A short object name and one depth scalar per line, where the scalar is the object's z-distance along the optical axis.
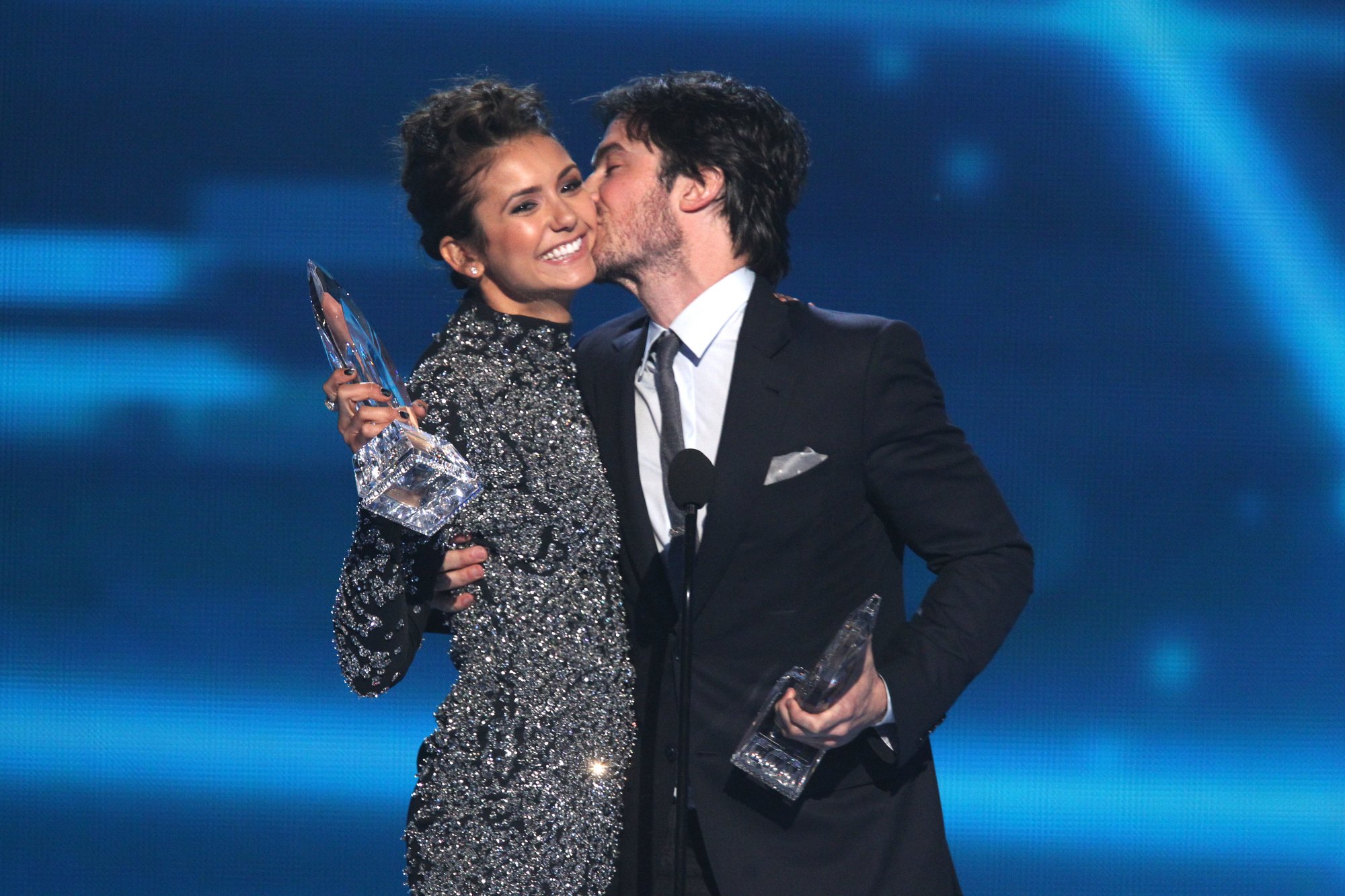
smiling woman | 20.74
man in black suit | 20.72
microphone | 20.46
